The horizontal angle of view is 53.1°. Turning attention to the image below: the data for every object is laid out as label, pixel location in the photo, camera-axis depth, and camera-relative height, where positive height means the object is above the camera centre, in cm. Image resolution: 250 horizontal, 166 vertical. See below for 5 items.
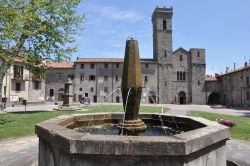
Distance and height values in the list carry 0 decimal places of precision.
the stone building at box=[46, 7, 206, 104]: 5719 +384
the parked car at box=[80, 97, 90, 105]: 4800 -159
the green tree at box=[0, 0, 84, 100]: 1617 +486
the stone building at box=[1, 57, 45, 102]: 4512 +108
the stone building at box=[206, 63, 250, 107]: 4628 +84
